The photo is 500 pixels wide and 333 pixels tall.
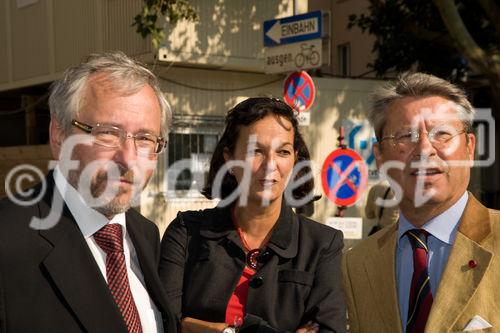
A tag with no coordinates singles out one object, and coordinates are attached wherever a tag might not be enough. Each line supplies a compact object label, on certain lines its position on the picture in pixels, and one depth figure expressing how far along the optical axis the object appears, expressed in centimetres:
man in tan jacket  274
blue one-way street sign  979
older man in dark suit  226
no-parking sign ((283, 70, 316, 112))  1030
